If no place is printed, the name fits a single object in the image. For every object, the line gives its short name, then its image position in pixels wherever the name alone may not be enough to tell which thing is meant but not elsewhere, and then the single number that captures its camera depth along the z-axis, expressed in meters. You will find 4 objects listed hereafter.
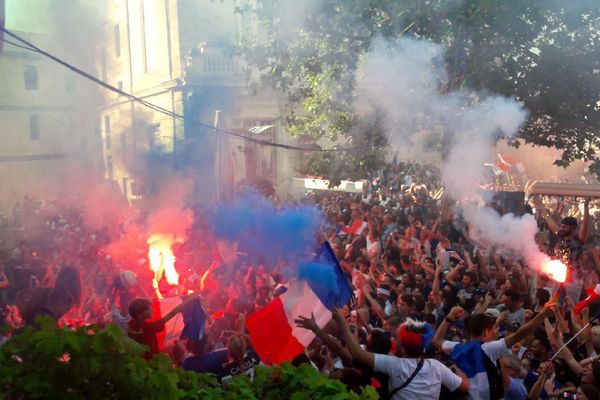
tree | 9.98
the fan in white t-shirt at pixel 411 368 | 3.79
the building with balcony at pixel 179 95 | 19.72
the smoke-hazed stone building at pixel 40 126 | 20.53
